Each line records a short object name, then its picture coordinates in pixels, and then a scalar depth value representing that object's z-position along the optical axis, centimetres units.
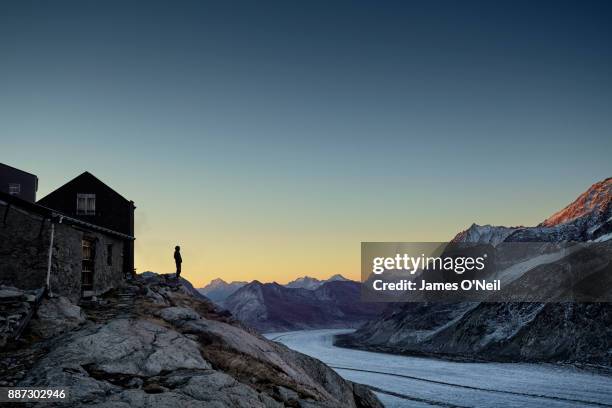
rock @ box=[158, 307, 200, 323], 2116
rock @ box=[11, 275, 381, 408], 1255
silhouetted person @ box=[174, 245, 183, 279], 3359
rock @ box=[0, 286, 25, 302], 1805
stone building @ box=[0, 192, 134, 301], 2058
